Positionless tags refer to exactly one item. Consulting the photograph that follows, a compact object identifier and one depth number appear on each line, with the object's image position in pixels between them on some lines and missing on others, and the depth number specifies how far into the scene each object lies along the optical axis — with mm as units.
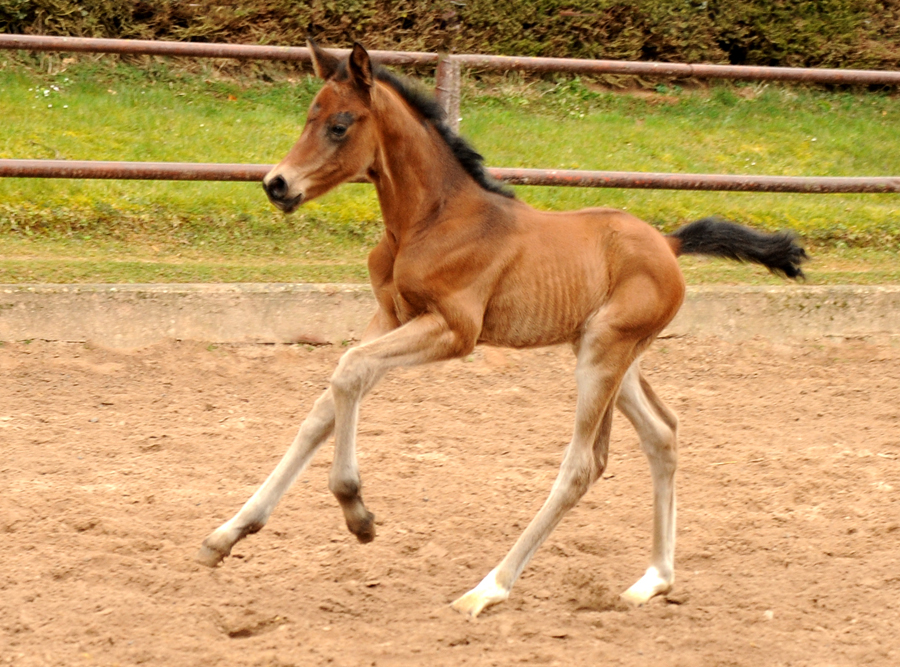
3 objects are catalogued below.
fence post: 13562
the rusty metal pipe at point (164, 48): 13187
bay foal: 7082
